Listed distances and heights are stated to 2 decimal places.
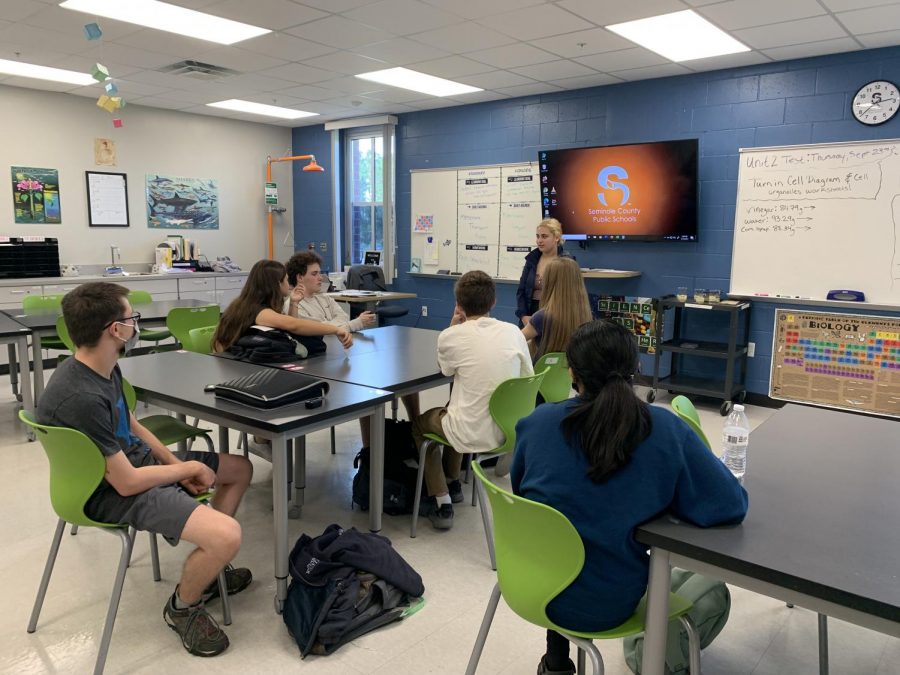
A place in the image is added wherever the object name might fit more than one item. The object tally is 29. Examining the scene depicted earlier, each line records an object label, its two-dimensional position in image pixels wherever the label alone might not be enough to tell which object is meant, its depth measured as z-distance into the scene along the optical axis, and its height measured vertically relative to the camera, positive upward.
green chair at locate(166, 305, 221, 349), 4.52 -0.57
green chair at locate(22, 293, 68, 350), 4.77 -0.52
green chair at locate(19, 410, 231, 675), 1.85 -0.71
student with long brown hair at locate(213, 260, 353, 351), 3.24 -0.35
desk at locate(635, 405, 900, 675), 1.16 -0.60
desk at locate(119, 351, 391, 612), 2.23 -0.60
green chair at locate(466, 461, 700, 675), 1.41 -0.72
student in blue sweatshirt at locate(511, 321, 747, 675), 1.38 -0.49
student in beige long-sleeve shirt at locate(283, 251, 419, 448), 3.63 -0.32
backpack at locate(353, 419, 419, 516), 3.09 -1.11
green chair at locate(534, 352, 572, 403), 3.15 -0.66
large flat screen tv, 5.45 +0.47
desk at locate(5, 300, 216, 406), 4.19 -0.56
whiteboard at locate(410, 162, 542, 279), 6.62 +0.26
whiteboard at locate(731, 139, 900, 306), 4.68 +0.19
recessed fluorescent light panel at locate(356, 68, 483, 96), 5.73 +1.45
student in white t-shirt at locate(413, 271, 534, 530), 2.73 -0.50
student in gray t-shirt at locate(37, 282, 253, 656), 1.91 -0.70
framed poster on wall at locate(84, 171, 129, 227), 7.02 +0.41
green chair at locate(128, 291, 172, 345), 5.25 -0.76
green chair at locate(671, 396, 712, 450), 2.01 -0.54
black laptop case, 2.36 -0.55
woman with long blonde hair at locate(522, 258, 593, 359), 3.46 -0.34
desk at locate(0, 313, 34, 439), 3.97 -0.65
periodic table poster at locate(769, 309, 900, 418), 4.74 -0.86
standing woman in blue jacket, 4.52 -0.16
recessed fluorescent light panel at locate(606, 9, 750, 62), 4.21 +1.42
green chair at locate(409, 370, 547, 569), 2.65 -0.67
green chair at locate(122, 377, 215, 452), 2.79 -0.83
